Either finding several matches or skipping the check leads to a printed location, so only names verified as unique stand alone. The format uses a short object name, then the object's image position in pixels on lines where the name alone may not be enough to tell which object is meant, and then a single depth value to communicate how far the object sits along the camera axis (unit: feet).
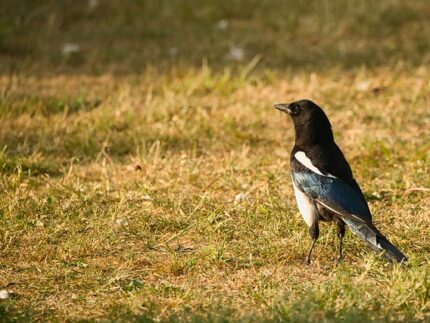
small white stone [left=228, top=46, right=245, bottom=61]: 61.38
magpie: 31.55
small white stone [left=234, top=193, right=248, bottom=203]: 39.68
